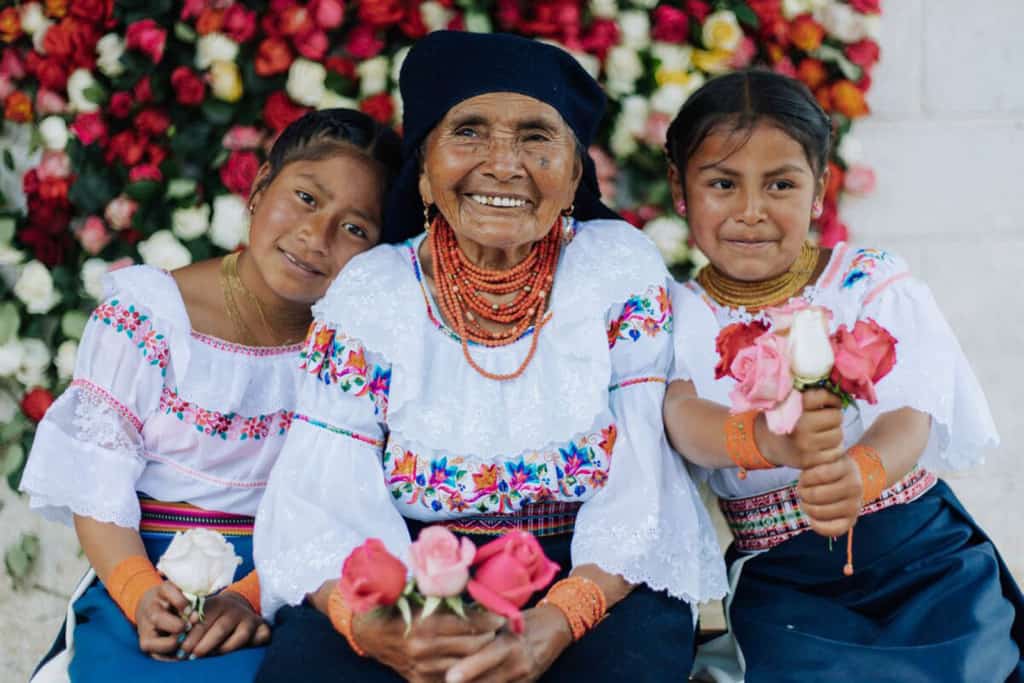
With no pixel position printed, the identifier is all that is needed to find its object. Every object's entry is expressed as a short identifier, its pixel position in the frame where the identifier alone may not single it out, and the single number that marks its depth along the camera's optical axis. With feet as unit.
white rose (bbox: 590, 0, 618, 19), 11.89
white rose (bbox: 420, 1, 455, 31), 11.84
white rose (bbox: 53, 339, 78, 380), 12.51
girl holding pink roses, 8.32
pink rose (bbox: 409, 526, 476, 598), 6.54
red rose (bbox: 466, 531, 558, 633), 6.68
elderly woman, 8.34
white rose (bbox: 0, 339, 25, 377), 12.60
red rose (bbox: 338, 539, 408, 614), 6.70
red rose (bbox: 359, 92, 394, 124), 12.00
